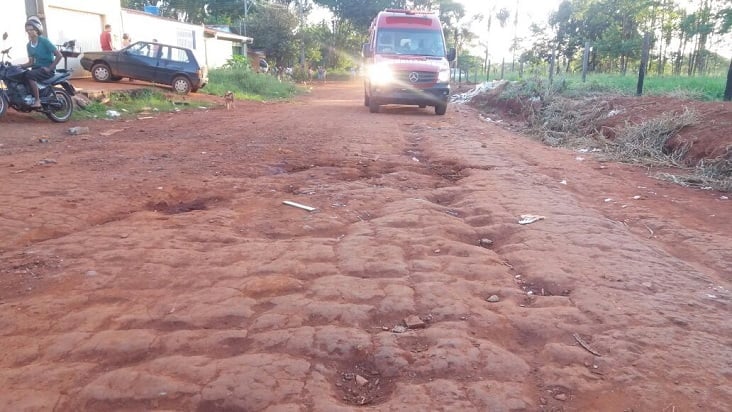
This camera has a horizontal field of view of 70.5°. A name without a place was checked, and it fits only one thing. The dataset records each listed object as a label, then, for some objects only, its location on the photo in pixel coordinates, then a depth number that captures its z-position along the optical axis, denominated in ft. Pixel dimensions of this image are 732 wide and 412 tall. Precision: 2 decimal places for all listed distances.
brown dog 47.09
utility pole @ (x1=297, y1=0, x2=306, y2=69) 125.13
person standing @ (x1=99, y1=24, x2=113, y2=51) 54.44
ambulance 42.27
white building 40.52
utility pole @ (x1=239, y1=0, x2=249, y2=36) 115.34
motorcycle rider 28.73
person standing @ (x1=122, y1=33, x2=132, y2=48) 57.47
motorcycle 28.60
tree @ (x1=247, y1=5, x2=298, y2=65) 112.37
